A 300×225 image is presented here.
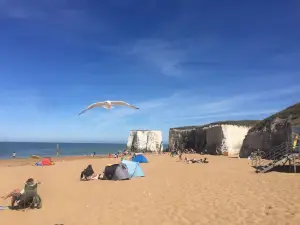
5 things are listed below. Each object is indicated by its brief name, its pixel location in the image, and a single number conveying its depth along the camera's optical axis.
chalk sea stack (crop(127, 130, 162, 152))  93.25
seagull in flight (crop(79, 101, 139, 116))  10.06
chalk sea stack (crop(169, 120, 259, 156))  56.69
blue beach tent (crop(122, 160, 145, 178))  18.50
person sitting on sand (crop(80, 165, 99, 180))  17.95
